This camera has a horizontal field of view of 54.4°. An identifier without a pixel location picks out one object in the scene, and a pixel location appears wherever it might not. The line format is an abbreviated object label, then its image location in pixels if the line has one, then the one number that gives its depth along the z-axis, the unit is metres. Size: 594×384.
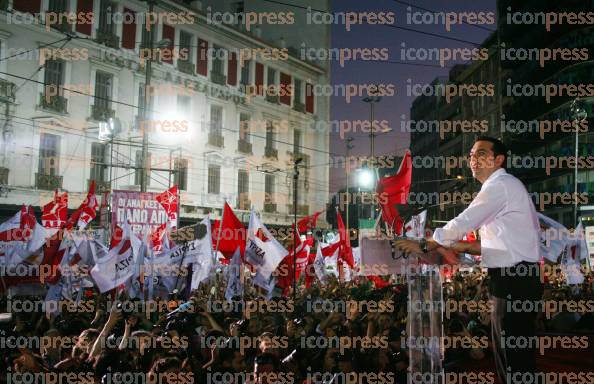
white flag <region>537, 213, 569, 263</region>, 14.12
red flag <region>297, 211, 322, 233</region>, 20.96
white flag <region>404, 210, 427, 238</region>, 5.10
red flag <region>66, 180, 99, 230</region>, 18.45
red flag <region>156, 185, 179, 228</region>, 18.81
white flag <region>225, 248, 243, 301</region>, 13.78
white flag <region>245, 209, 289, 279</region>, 14.02
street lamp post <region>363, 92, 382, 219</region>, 42.31
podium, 3.54
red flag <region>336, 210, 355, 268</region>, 18.86
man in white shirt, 3.29
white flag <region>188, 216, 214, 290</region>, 14.00
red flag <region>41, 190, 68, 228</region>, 19.55
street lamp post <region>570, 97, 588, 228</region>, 28.56
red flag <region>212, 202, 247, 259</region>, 14.56
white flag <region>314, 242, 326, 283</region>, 18.11
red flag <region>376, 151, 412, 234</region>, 12.36
